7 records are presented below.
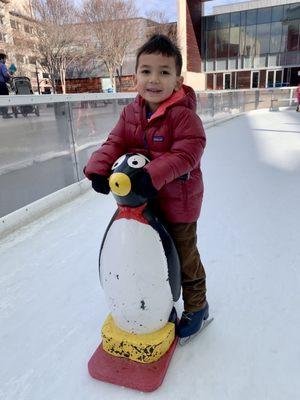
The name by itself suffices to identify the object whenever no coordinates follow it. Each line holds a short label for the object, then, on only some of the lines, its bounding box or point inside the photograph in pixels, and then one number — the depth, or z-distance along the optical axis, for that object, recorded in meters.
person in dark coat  7.11
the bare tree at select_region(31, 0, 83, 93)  20.95
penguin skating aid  1.26
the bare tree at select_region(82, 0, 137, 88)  22.44
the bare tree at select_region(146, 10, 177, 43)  23.90
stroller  10.29
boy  1.23
